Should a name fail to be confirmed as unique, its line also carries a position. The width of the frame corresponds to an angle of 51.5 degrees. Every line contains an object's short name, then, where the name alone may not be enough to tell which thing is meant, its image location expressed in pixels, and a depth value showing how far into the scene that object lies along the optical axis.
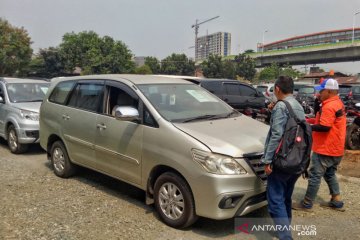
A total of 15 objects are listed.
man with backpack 3.62
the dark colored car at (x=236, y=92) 11.09
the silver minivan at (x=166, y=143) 3.86
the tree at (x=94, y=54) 49.47
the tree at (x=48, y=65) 47.69
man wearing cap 4.61
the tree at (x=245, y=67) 60.19
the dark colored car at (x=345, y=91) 16.13
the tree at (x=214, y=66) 57.94
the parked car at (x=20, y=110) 7.82
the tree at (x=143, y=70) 50.62
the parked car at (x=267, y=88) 19.34
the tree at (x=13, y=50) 40.25
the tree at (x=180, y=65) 65.94
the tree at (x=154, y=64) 67.44
